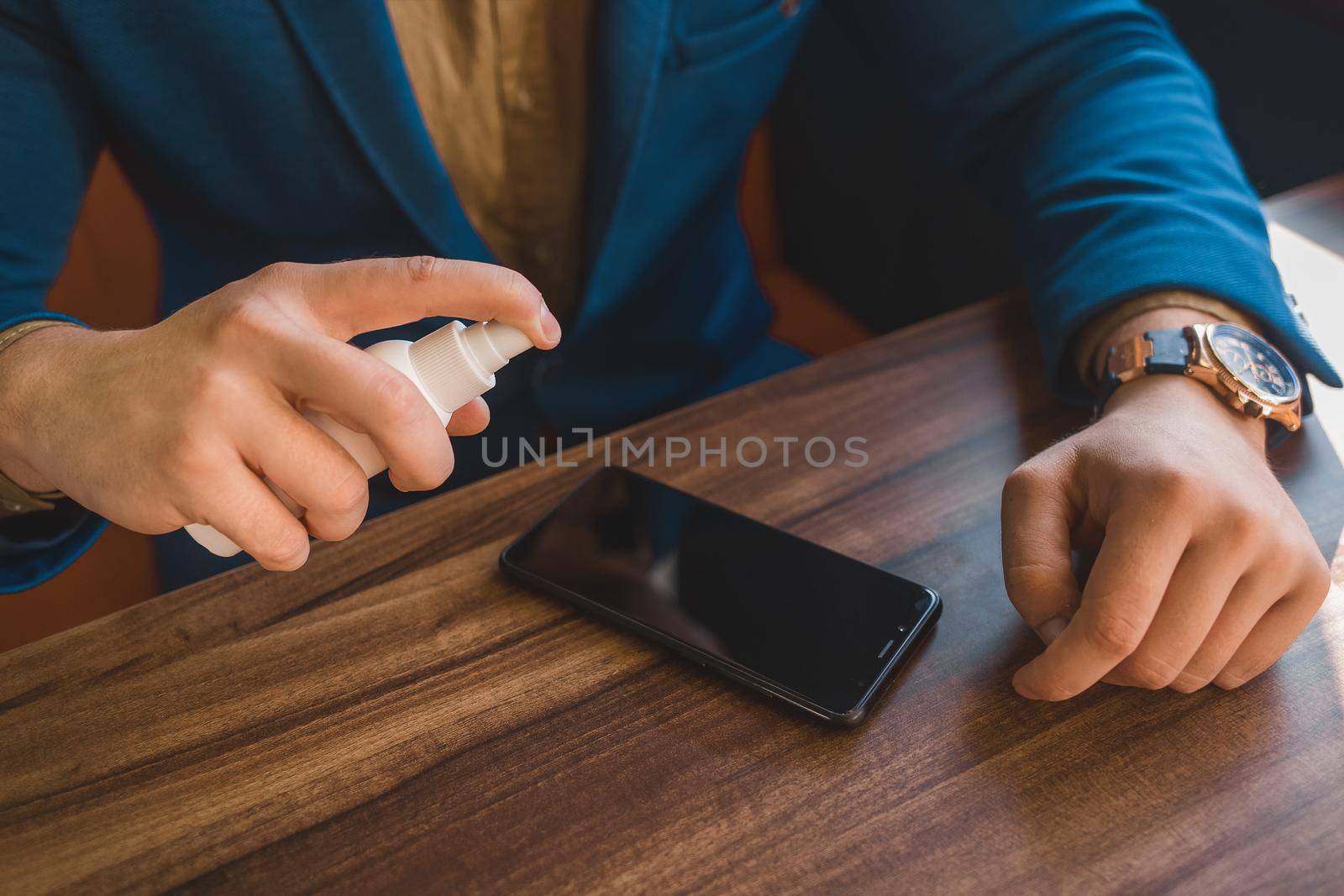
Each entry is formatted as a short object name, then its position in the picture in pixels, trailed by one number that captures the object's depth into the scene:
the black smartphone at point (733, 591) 0.42
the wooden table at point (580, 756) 0.35
